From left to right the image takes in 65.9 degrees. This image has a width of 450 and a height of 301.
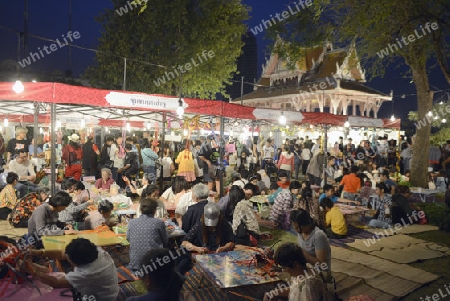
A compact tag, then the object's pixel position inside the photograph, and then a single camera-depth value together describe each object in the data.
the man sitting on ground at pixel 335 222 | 7.56
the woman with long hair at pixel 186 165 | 11.22
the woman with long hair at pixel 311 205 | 7.35
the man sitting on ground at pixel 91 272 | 3.31
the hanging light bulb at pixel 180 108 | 8.82
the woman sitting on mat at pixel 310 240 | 4.28
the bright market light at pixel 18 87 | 6.57
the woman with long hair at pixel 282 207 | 8.29
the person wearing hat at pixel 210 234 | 4.98
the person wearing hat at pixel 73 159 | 10.09
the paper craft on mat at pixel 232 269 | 3.96
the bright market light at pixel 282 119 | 11.77
